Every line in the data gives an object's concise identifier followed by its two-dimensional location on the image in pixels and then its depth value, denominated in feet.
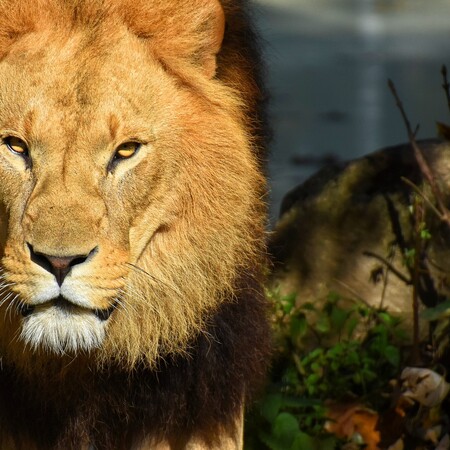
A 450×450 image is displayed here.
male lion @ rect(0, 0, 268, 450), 21.50
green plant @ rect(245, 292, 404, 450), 28.63
